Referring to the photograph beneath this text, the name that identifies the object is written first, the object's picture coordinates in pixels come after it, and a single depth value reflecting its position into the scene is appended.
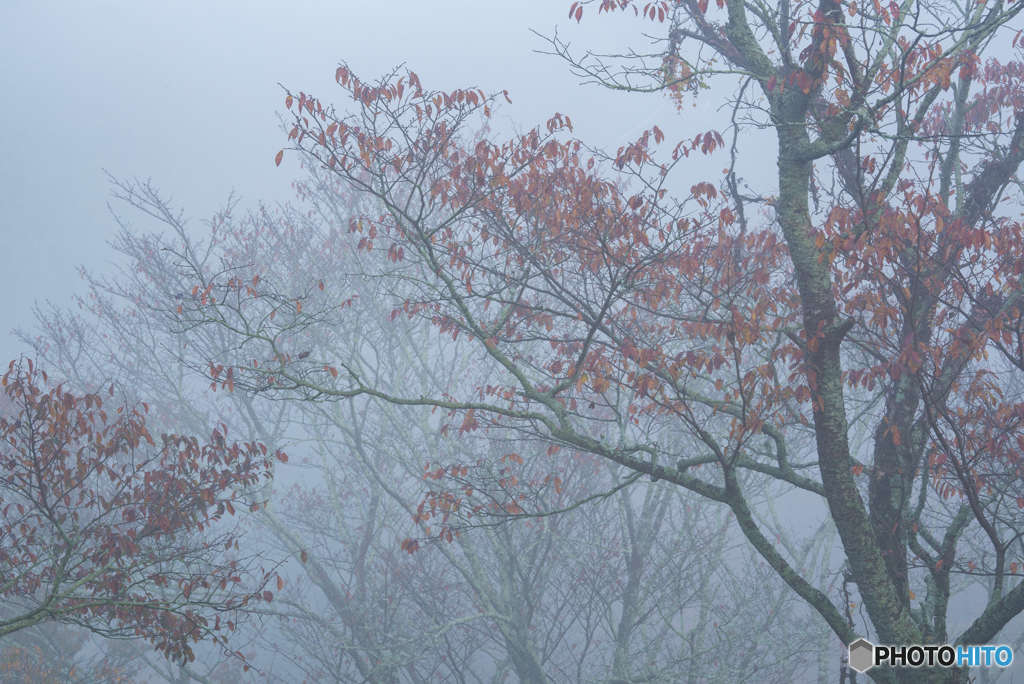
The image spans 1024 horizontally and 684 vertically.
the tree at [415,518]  10.62
